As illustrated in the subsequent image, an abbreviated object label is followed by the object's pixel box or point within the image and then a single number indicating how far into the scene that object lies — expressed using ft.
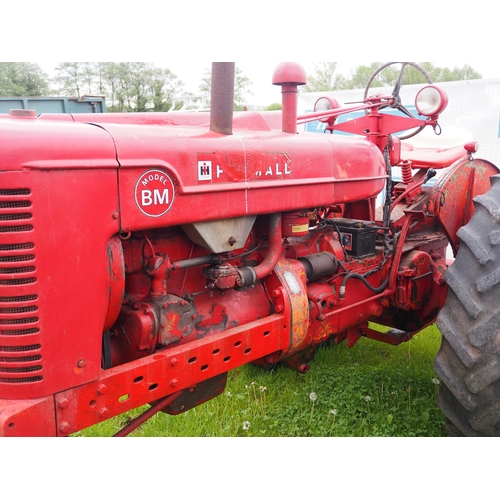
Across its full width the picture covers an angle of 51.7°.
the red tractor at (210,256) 5.26
